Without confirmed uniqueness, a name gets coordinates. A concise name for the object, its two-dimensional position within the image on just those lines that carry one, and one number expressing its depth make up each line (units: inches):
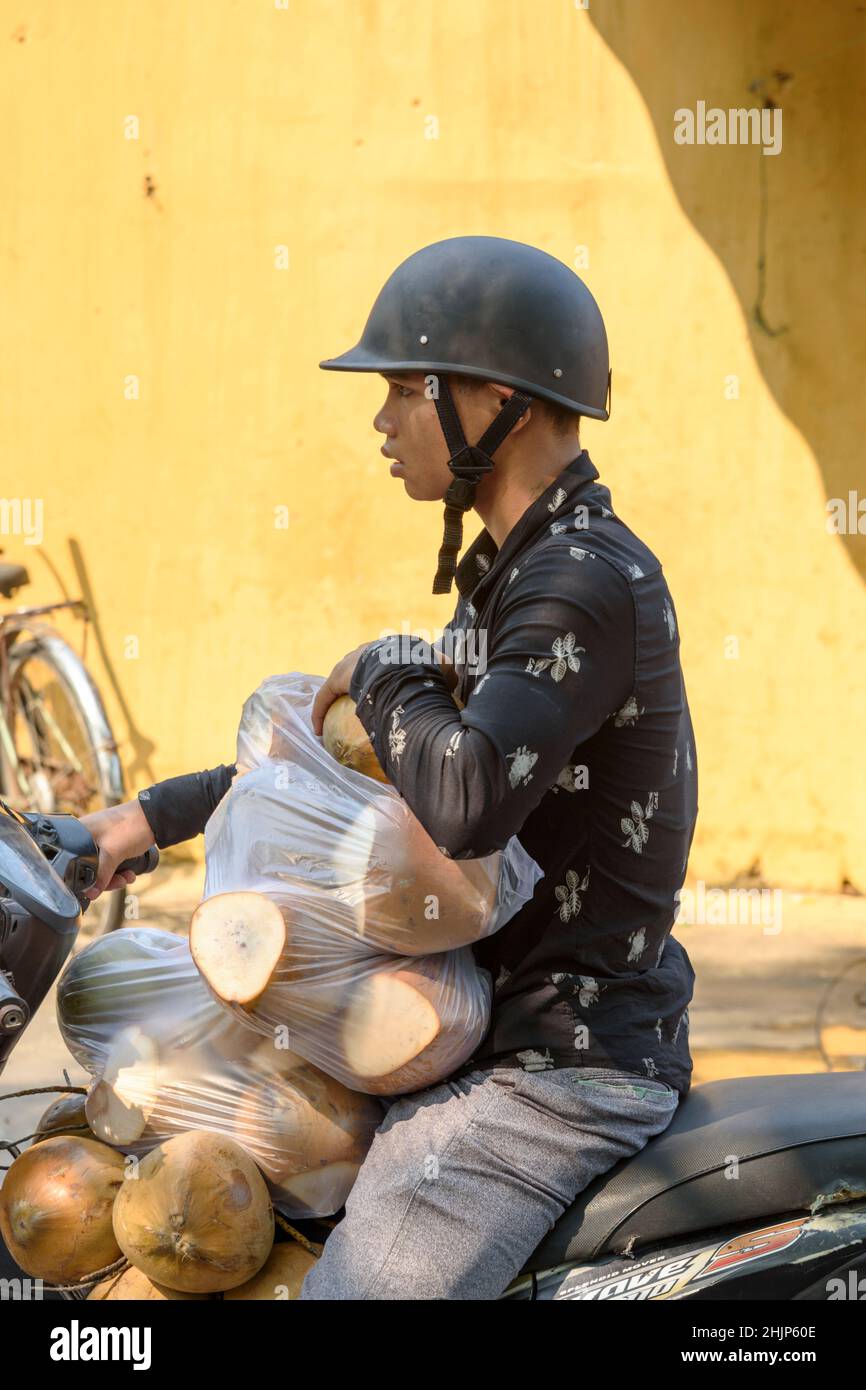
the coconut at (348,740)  81.9
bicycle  252.5
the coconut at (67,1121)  86.4
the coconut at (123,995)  84.0
